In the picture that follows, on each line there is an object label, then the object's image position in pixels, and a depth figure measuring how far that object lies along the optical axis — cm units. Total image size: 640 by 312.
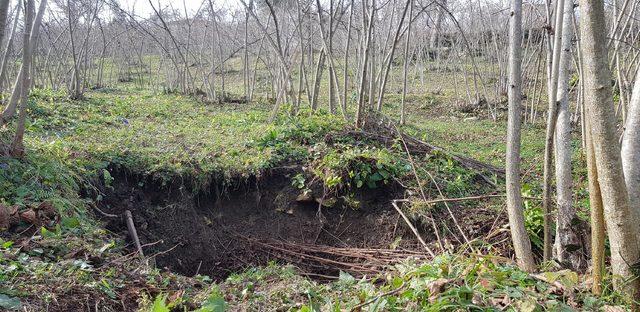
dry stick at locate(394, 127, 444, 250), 408
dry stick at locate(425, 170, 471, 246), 401
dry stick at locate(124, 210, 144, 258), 391
